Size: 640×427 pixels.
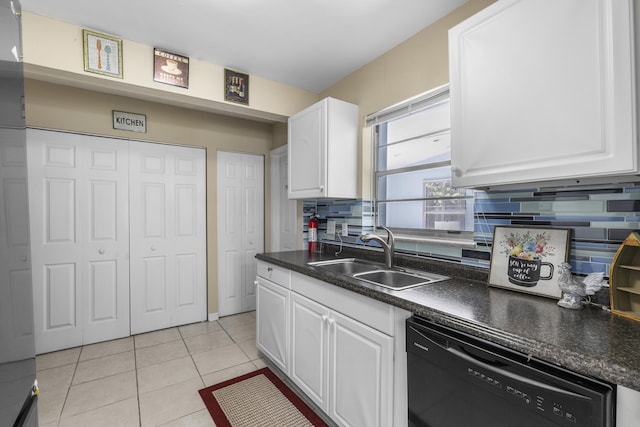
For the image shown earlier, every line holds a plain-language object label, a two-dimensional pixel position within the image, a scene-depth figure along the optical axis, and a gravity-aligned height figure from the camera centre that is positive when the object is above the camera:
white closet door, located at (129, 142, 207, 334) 2.98 -0.22
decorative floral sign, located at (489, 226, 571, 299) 1.28 -0.21
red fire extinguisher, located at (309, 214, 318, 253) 2.85 -0.20
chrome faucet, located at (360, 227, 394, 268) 1.99 -0.22
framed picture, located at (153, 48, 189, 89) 2.16 +1.08
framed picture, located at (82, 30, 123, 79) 1.93 +1.07
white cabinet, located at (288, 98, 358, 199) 2.29 +0.50
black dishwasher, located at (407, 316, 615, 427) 0.75 -0.52
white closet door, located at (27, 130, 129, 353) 2.57 -0.20
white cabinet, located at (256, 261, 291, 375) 2.10 -0.75
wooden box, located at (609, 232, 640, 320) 1.03 -0.25
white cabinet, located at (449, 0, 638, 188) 0.92 +0.42
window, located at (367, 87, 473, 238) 1.91 +0.29
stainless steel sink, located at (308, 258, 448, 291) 1.76 -0.39
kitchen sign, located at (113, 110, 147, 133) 2.83 +0.91
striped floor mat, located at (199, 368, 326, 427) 1.77 -1.22
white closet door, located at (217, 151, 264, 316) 3.44 -0.15
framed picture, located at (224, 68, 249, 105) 2.46 +1.07
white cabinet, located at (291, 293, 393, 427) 1.35 -0.80
